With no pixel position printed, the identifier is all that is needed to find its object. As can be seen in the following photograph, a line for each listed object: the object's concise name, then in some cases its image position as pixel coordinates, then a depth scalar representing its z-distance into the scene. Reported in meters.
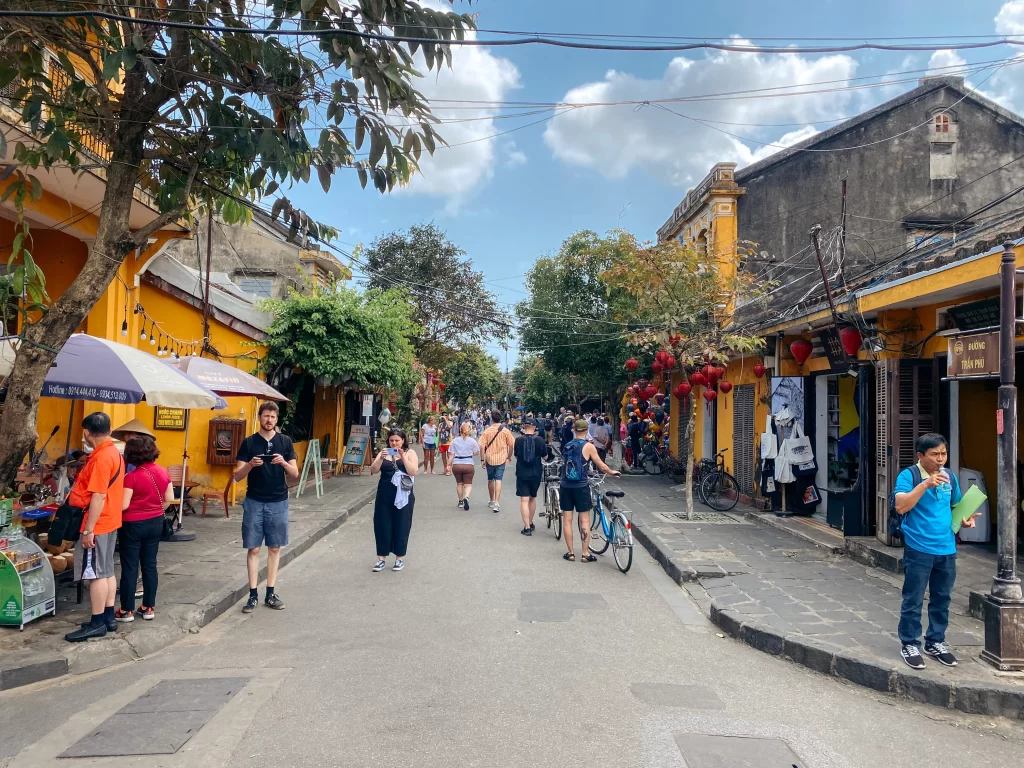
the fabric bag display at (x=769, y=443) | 13.15
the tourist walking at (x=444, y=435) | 23.62
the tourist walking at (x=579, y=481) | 9.05
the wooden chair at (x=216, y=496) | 12.70
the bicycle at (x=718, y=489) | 14.49
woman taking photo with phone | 8.59
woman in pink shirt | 6.23
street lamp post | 5.35
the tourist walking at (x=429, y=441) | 21.25
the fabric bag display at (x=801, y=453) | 12.68
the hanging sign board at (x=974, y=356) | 5.96
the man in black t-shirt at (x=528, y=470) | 11.24
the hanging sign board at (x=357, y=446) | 19.00
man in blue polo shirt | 5.38
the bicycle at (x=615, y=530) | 8.81
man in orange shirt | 5.79
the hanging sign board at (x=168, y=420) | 12.94
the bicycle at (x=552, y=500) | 11.44
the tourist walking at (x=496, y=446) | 13.03
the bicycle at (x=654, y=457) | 22.14
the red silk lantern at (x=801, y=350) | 12.31
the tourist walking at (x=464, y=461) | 13.98
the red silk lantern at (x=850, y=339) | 10.21
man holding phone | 6.90
